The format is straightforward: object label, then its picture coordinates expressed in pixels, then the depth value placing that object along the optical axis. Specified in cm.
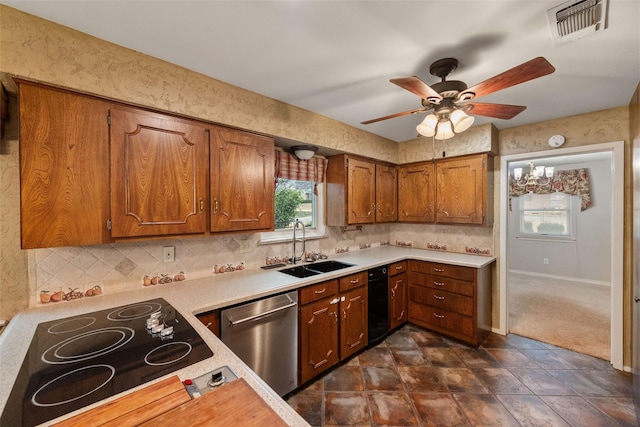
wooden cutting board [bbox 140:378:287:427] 71
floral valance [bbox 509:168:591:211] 500
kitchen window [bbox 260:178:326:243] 280
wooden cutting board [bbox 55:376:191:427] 71
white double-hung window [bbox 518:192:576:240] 527
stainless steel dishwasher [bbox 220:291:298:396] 170
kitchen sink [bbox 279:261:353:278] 244
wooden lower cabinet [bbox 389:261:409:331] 299
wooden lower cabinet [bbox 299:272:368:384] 211
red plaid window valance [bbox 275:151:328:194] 271
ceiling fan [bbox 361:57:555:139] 138
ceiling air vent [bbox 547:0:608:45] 123
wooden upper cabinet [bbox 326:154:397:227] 301
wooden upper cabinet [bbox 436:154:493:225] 297
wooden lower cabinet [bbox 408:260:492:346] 274
